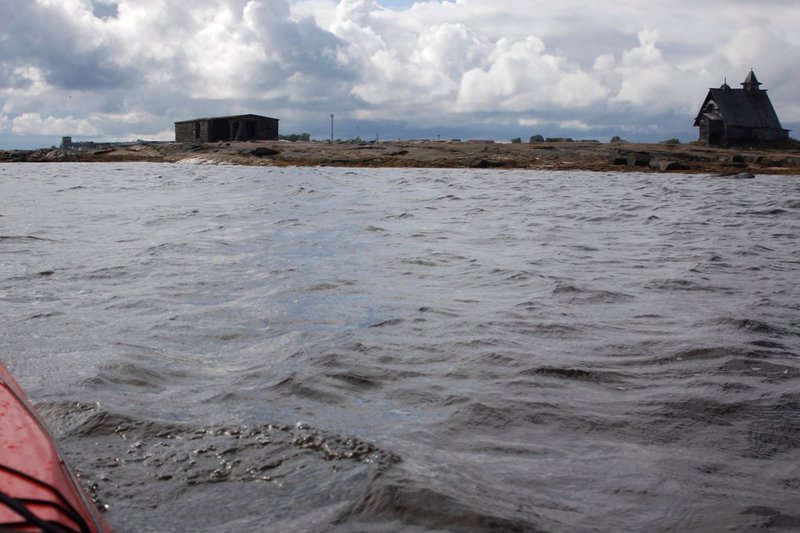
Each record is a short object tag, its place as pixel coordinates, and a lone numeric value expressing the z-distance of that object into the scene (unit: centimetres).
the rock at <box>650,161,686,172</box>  3941
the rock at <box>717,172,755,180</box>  3403
